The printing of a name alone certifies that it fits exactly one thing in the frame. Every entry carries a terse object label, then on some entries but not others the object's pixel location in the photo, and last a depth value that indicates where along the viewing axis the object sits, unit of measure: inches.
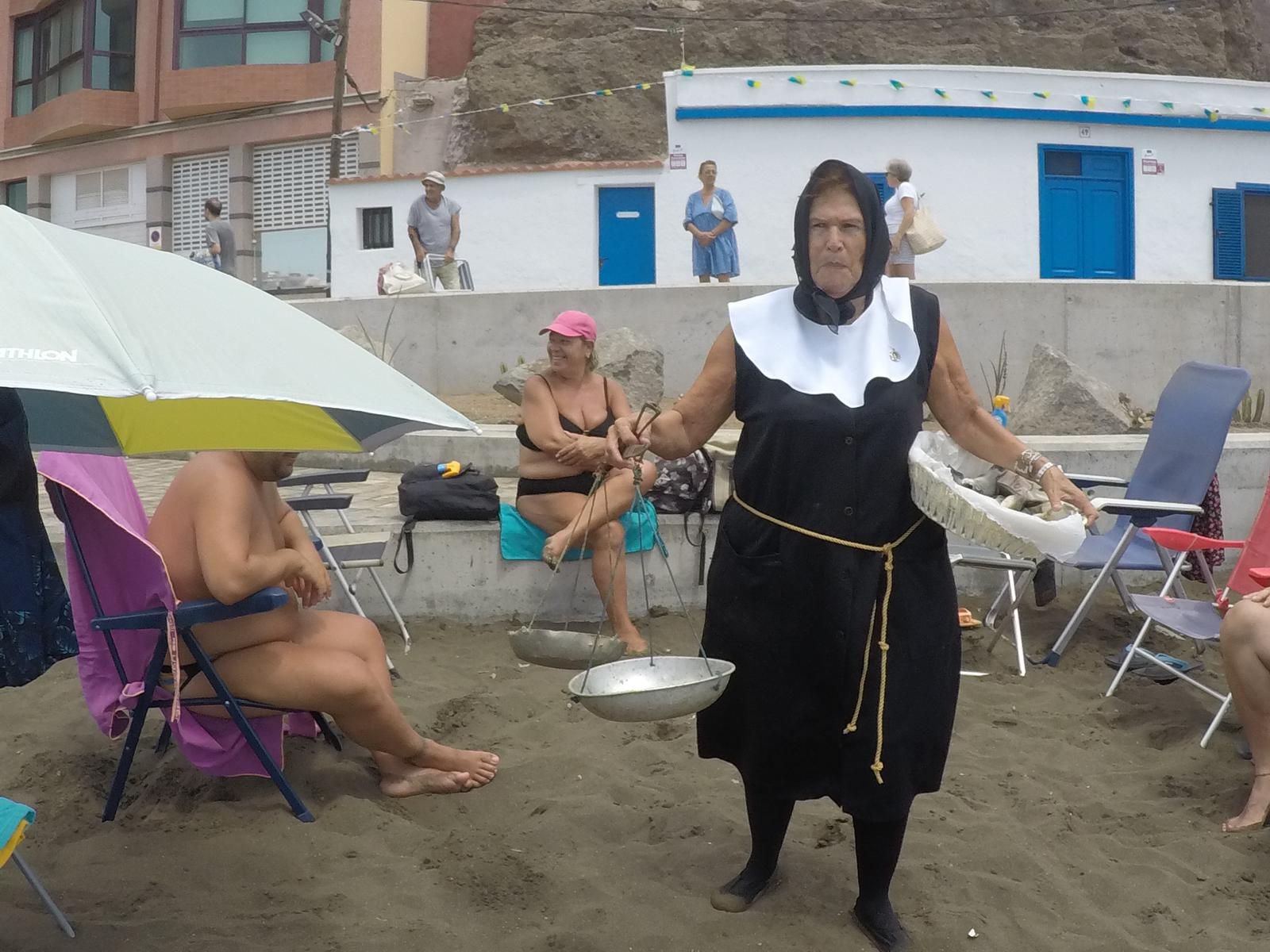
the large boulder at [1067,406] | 371.9
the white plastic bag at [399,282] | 515.5
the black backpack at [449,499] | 223.6
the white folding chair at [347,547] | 199.3
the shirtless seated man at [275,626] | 134.7
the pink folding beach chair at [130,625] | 133.5
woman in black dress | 113.7
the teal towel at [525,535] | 222.7
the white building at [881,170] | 740.0
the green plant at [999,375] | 451.2
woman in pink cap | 211.0
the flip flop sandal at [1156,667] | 193.8
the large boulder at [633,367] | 403.5
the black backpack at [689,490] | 227.0
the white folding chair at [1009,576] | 207.0
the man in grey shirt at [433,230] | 573.6
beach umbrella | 80.4
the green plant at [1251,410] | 424.2
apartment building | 891.4
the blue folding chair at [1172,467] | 208.4
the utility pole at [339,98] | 828.3
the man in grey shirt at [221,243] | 652.1
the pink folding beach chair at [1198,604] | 173.5
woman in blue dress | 584.7
